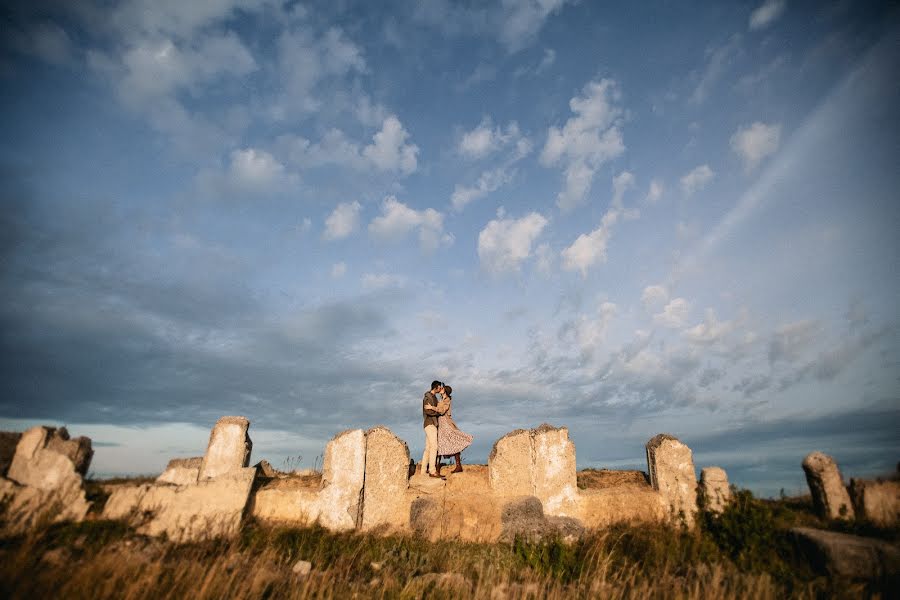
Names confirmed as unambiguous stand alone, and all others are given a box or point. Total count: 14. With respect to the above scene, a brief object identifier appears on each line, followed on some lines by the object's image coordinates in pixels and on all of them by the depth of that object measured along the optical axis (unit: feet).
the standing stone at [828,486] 25.61
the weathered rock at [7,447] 21.20
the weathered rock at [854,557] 18.02
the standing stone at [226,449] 26.37
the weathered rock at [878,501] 24.52
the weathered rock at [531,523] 25.07
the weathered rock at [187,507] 22.17
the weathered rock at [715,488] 26.02
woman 29.25
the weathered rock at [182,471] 28.79
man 29.22
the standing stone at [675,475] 26.81
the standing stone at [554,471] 26.48
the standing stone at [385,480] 26.31
